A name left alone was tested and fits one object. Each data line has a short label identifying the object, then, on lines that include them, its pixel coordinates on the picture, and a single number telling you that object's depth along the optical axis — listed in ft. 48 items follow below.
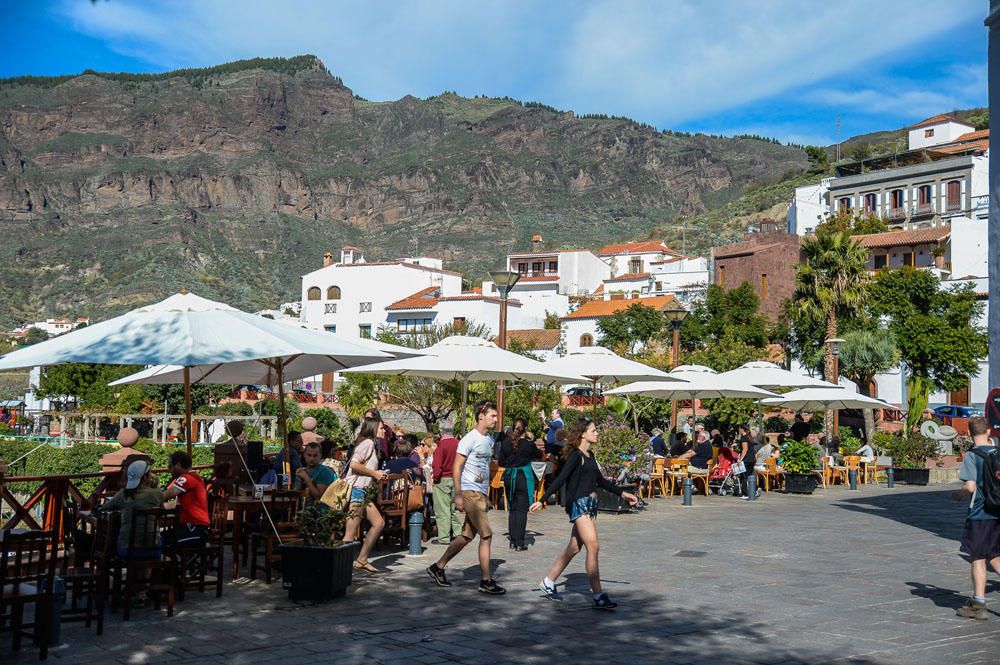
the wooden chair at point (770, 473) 67.62
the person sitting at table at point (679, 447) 65.36
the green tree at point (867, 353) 142.82
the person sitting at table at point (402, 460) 37.88
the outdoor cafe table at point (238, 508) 29.37
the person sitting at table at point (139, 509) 24.82
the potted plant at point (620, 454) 52.85
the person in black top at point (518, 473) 36.91
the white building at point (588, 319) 211.00
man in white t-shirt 27.78
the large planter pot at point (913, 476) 79.97
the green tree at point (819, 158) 326.85
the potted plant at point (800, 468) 66.13
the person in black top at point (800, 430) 75.66
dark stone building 192.24
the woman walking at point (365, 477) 30.83
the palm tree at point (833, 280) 120.16
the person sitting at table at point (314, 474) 30.81
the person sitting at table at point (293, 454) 39.96
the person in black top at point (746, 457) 64.34
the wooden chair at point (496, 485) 48.08
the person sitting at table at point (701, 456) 63.21
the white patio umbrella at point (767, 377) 68.80
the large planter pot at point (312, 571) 26.21
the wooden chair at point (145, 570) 24.48
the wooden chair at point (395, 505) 36.42
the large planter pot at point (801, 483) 66.03
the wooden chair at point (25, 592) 20.43
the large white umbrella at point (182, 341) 25.99
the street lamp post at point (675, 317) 71.10
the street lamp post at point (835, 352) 96.60
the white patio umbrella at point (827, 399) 76.56
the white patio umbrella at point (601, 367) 59.21
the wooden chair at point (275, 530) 29.43
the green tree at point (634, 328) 200.44
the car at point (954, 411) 140.78
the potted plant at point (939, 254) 178.61
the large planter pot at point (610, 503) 50.44
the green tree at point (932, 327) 143.74
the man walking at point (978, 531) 25.54
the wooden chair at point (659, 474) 59.36
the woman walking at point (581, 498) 25.96
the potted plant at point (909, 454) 81.15
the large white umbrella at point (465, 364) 47.57
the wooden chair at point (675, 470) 60.95
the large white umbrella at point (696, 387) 63.62
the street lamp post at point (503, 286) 55.77
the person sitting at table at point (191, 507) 27.04
